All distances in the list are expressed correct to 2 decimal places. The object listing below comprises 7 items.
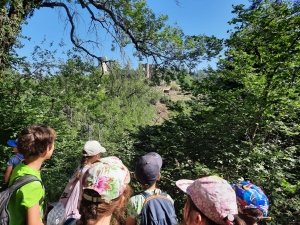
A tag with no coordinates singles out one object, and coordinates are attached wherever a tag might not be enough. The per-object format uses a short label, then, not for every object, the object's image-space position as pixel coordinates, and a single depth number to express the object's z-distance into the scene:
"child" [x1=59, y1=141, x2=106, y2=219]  2.33
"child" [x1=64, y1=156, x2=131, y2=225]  1.17
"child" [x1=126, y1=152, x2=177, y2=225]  1.83
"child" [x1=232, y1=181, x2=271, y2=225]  1.67
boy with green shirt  1.56
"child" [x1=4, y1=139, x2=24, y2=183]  3.37
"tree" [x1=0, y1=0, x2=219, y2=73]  7.70
